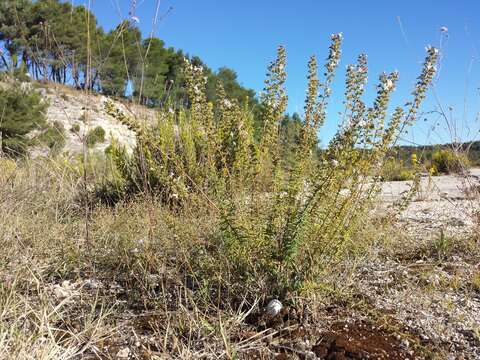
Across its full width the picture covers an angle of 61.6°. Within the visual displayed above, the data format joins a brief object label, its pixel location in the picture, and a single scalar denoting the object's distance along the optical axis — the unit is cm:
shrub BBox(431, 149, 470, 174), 988
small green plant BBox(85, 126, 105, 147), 1147
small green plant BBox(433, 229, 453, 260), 218
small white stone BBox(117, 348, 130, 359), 142
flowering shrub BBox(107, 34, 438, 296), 164
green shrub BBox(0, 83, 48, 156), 1123
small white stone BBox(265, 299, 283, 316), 158
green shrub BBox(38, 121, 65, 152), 973
